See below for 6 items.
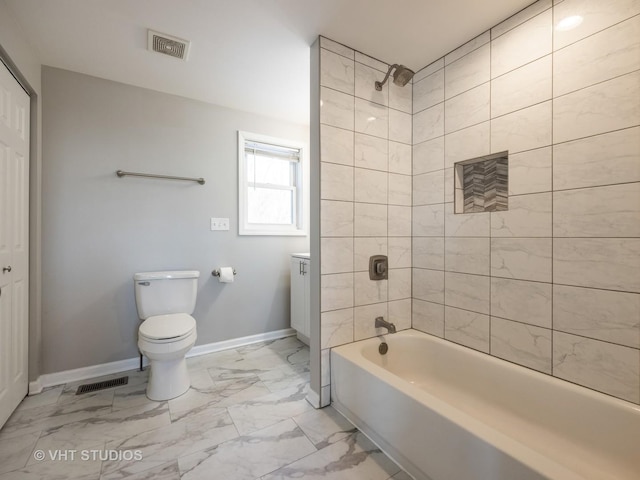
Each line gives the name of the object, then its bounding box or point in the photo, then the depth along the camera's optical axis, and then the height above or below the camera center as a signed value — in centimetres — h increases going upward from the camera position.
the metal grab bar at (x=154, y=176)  215 +51
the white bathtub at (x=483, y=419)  98 -79
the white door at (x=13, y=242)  150 -3
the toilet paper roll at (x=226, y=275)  248 -32
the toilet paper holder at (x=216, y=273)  253 -31
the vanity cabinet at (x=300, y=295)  251 -51
